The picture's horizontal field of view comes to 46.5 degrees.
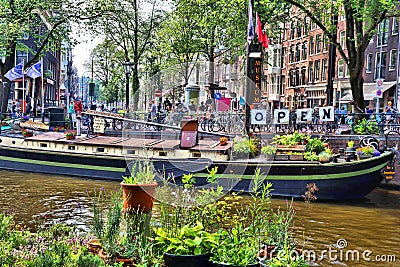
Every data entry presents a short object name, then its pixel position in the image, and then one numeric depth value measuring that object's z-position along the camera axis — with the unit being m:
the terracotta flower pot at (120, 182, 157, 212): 6.22
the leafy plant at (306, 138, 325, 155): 15.66
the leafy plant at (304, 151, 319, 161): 14.94
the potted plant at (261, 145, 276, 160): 11.71
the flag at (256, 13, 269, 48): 17.30
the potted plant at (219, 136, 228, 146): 14.74
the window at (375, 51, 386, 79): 39.31
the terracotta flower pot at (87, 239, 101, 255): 5.40
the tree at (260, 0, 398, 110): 21.95
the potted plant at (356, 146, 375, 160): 15.17
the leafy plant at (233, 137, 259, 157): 11.03
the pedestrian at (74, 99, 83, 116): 19.16
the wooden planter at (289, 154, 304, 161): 15.16
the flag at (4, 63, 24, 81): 28.53
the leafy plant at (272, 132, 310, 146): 17.05
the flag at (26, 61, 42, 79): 30.10
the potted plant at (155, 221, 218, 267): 4.82
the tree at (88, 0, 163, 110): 35.06
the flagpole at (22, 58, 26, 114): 30.31
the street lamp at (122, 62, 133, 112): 25.80
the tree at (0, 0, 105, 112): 26.86
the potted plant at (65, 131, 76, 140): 18.75
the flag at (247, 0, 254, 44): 16.70
